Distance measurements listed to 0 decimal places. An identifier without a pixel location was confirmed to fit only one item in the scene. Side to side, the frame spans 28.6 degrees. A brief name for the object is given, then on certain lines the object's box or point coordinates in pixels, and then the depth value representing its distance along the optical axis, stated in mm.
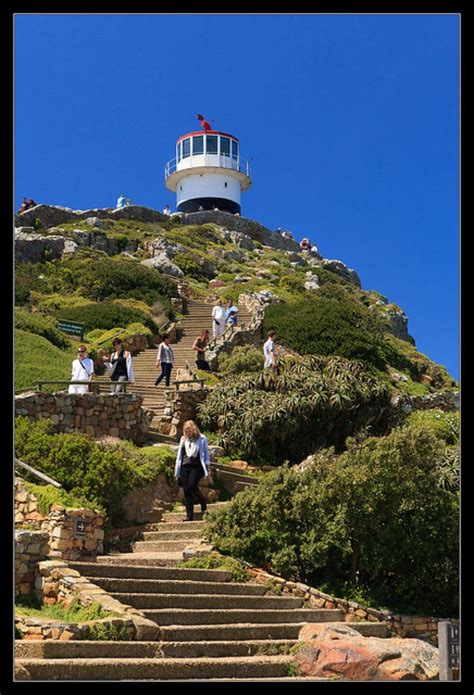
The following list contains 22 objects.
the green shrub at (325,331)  27422
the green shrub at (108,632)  9820
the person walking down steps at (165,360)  21422
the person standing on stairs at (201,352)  24562
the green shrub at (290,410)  19203
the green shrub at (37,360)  21344
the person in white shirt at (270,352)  22406
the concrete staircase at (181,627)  9203
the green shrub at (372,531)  13523
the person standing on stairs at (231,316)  28225
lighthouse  64812
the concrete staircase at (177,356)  21398
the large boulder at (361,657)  9703
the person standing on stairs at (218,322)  27797
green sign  29266
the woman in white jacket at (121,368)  19234
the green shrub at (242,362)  24266
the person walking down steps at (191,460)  14672
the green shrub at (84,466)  14578
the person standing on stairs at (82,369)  18297
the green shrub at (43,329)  27031
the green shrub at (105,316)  30406
